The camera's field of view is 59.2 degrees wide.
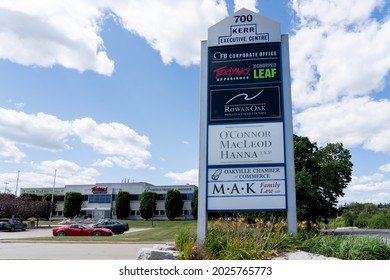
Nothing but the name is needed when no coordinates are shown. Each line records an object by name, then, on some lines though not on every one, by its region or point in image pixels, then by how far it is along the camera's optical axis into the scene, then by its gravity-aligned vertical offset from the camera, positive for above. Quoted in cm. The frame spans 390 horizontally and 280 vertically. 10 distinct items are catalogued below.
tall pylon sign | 855 +216
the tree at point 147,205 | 5950 -9
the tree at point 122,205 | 6166 -17
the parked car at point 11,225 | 3538 -238
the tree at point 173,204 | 5900 +18
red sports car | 2525 -202
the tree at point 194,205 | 5712 +1
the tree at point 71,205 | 6334 -37
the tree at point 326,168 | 3341 +396
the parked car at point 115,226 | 3053 -196
